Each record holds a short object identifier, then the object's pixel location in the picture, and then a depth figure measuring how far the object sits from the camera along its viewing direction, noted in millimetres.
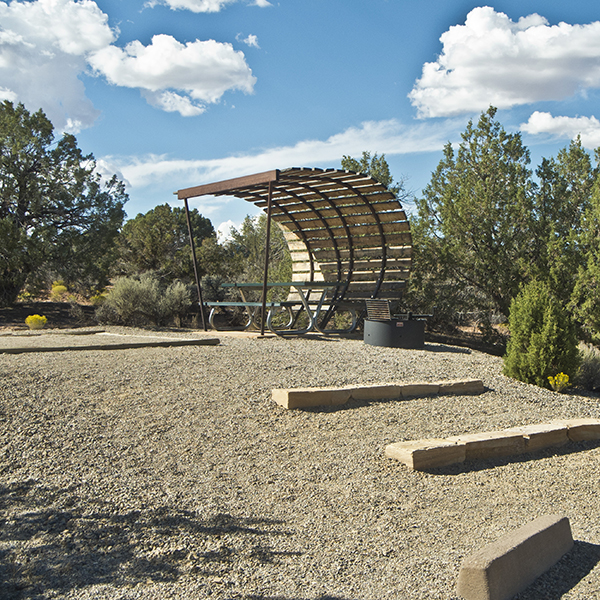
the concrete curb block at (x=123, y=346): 6656
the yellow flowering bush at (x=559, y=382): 7262
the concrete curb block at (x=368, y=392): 5293
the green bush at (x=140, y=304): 11836
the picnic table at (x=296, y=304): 9898
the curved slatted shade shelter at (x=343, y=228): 10539
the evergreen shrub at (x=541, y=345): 7391
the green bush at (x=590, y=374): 8414
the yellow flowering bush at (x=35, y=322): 11680
